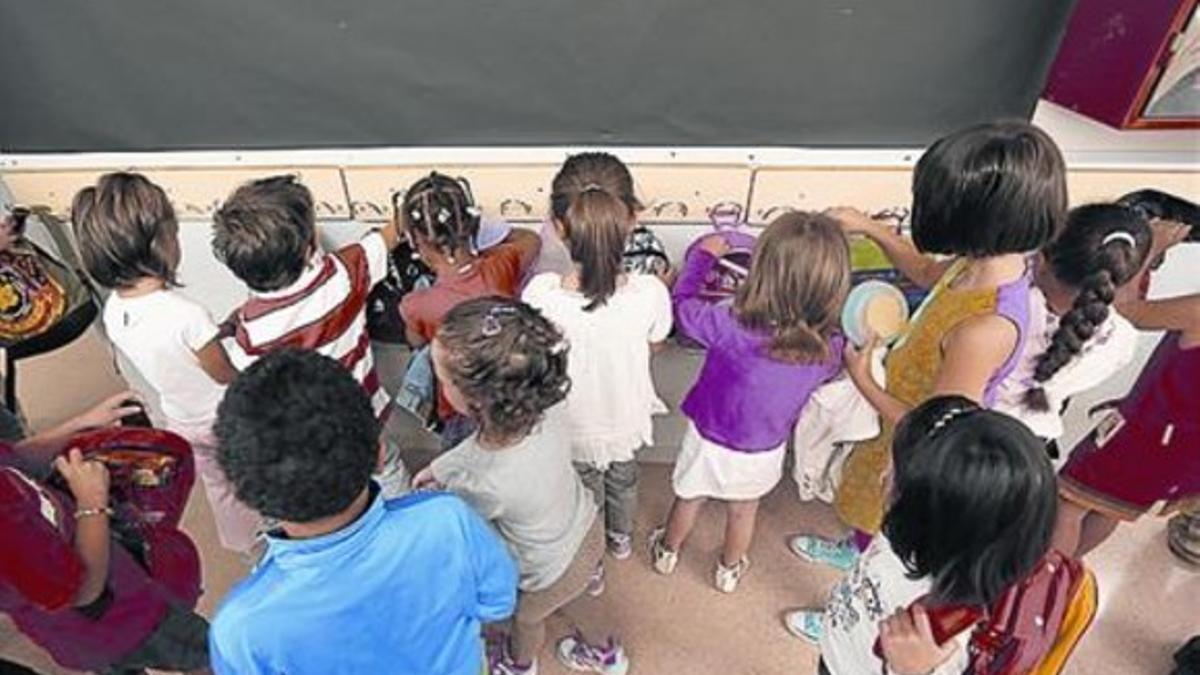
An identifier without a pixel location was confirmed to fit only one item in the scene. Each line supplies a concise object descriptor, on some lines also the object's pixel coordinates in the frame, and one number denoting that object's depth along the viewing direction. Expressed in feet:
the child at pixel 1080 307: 4.99
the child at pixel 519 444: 4.63
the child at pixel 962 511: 3.43
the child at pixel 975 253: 4.38
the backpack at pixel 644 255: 6.25
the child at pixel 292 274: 5.44
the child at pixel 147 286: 5.47
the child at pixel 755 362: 5.21
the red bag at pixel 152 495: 5.37
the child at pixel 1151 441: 5.50
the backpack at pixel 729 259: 6.06
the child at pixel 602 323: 5.33
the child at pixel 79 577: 4.30
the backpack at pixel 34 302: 6.28
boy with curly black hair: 3.57
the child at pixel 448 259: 5.80
